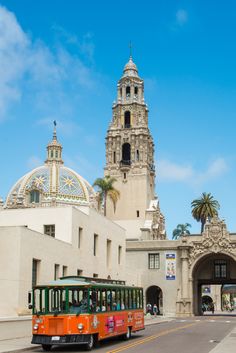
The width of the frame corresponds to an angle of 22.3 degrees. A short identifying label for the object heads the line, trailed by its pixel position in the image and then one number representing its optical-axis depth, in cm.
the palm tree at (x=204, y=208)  8938
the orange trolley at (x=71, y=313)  2183
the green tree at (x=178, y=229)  14975
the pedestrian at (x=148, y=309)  6286
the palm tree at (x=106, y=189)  9625
